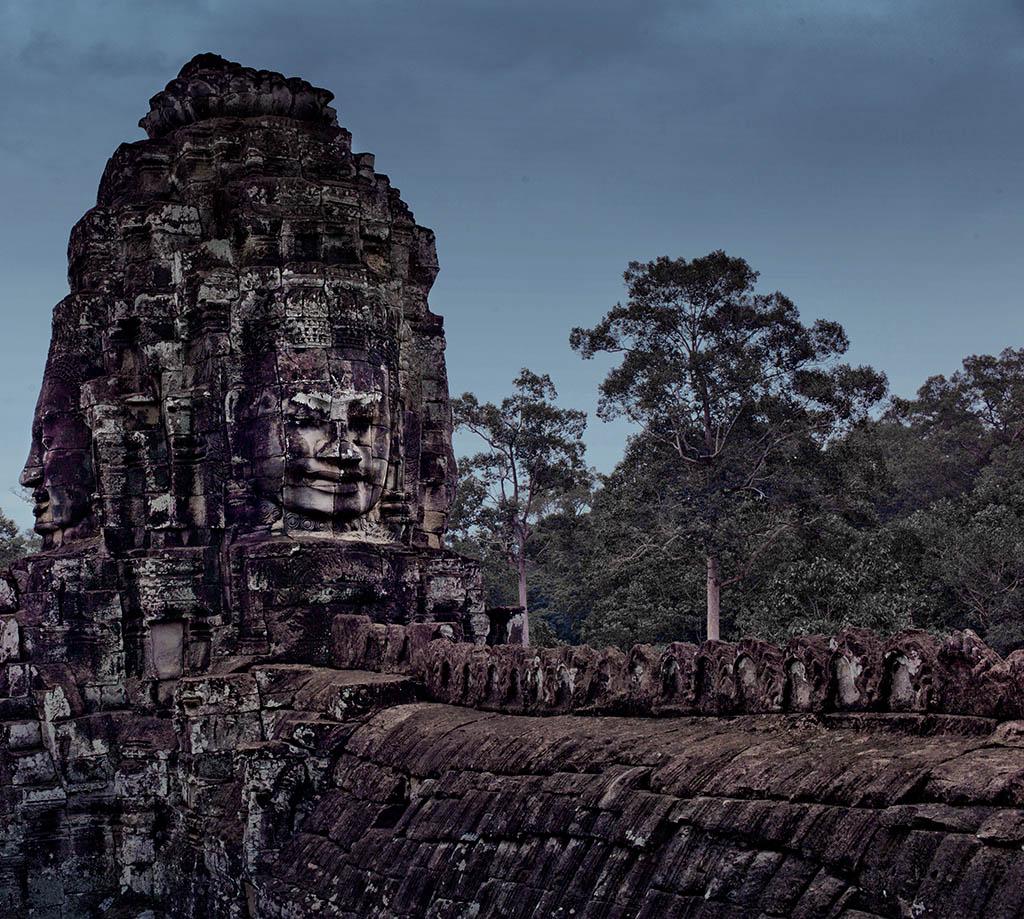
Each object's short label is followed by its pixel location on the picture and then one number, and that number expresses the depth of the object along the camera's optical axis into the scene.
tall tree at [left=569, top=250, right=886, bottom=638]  25.69
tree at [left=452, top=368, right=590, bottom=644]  32.75
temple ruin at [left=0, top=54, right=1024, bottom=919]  5.41
